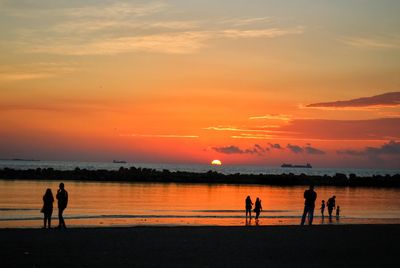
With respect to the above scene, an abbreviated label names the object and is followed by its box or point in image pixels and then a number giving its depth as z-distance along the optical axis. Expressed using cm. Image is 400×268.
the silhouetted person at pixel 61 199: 2175
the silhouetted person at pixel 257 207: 3303
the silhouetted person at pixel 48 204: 2230
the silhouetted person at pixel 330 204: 3514
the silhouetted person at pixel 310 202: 2447
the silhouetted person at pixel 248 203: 3315
